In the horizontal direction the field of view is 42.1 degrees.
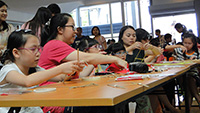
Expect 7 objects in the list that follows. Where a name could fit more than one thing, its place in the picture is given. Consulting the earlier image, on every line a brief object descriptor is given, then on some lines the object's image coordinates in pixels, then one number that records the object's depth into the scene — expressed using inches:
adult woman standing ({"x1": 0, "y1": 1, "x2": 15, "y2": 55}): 105.4
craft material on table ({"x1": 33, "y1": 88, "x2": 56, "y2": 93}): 46.5
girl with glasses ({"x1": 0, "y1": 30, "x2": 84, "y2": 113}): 54.3
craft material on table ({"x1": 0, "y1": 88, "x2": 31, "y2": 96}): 46.9
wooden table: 34.3
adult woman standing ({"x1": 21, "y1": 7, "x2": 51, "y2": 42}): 112.3
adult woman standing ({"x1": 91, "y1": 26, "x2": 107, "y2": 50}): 256.9
